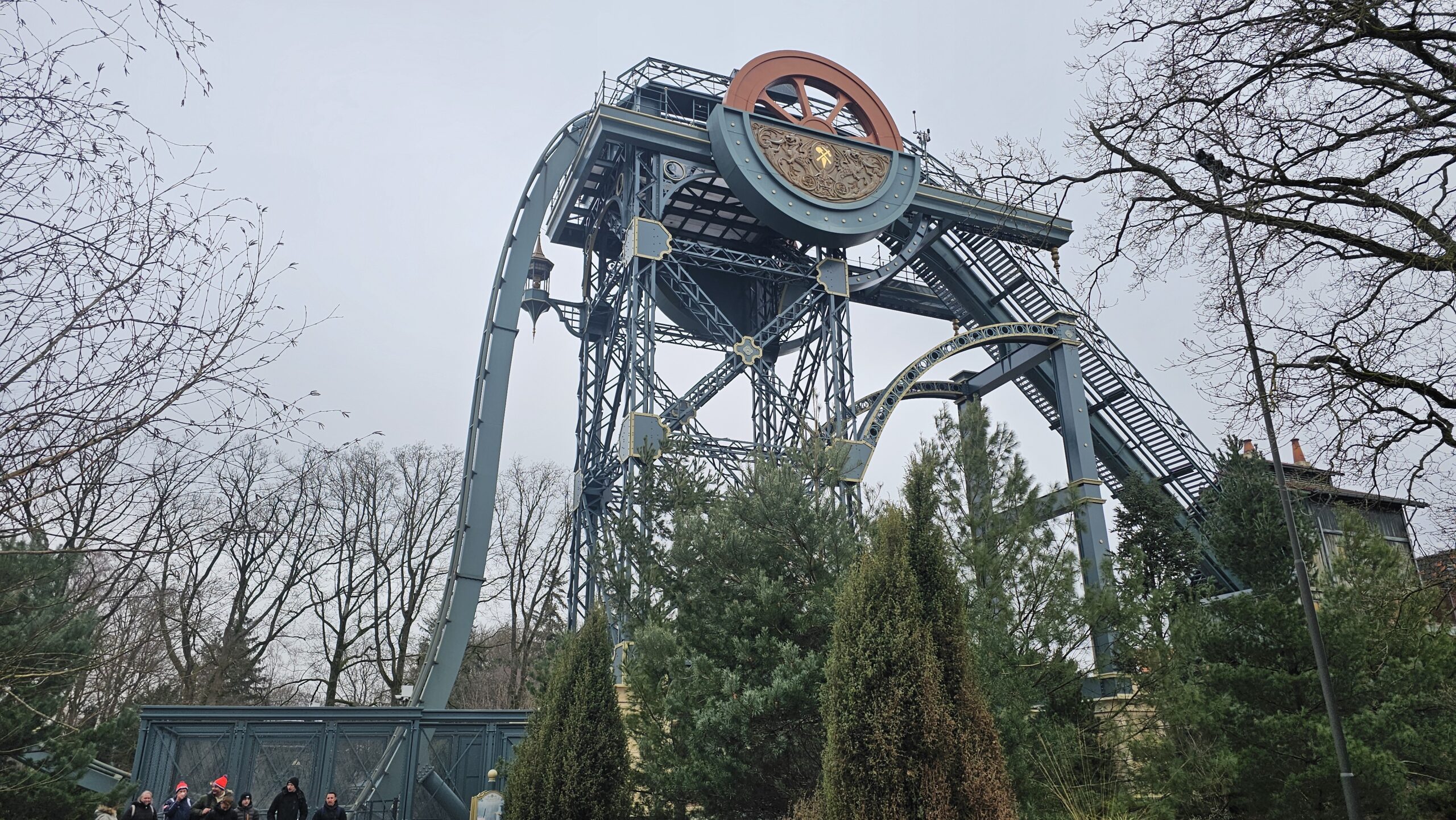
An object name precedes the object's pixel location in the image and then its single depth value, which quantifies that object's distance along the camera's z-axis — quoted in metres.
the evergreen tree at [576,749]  12.22
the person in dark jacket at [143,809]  11.52
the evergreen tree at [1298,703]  12.20
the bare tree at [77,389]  4.00
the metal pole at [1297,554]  7.17
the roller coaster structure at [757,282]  21.05
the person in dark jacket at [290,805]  12.45
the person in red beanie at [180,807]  12.39
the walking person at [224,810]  11.34
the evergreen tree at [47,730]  9.95
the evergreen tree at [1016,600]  11.45
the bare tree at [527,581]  34.41
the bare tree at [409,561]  31.14
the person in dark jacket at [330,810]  12.23
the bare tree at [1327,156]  6.48
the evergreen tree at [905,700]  8.34
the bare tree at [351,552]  30.69
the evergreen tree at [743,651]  11.52
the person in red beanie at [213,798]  12.05
